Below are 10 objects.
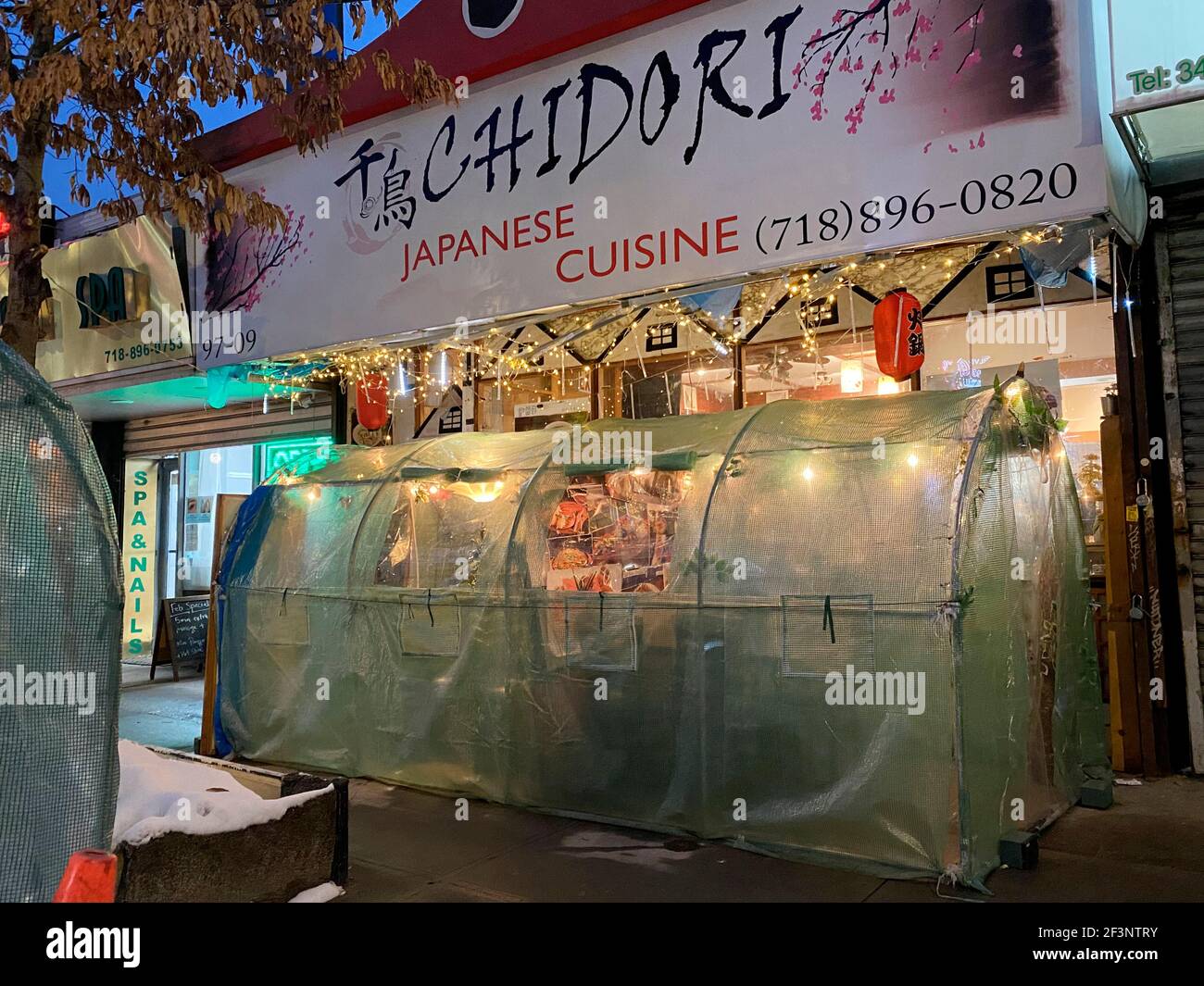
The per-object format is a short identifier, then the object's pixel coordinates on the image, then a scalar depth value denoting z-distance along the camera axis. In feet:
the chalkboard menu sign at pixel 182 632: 44.57
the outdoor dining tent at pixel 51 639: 11.27
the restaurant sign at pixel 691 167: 22.04
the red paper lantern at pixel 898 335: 25.43
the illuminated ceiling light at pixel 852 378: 31.07
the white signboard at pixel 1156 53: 18.89
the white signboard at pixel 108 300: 40.57
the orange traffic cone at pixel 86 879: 8.09
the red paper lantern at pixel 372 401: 37.91
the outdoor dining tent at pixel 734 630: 19.44
